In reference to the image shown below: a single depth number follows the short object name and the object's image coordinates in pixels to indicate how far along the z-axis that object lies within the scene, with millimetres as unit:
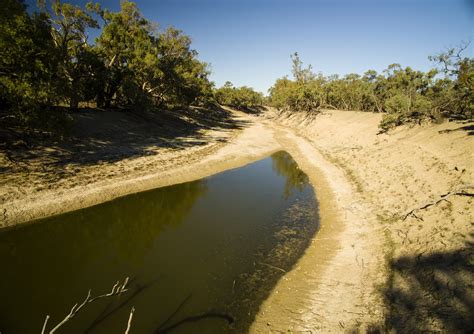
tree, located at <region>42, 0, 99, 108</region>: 27203
